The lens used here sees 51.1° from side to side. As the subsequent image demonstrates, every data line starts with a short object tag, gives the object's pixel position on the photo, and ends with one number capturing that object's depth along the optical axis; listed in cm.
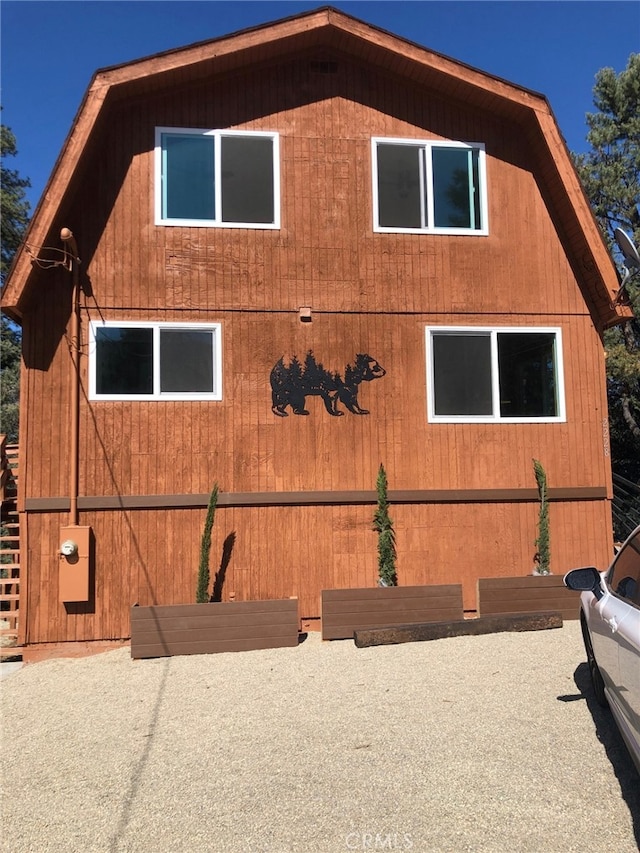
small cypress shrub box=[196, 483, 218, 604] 817
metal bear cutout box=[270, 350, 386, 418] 892
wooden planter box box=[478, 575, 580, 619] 845
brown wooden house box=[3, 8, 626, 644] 847
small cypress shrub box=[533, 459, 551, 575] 892
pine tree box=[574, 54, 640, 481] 2419
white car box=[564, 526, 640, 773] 342
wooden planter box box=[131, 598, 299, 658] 756
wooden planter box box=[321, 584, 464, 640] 804
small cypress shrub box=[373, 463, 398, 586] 855
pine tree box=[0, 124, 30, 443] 2527
